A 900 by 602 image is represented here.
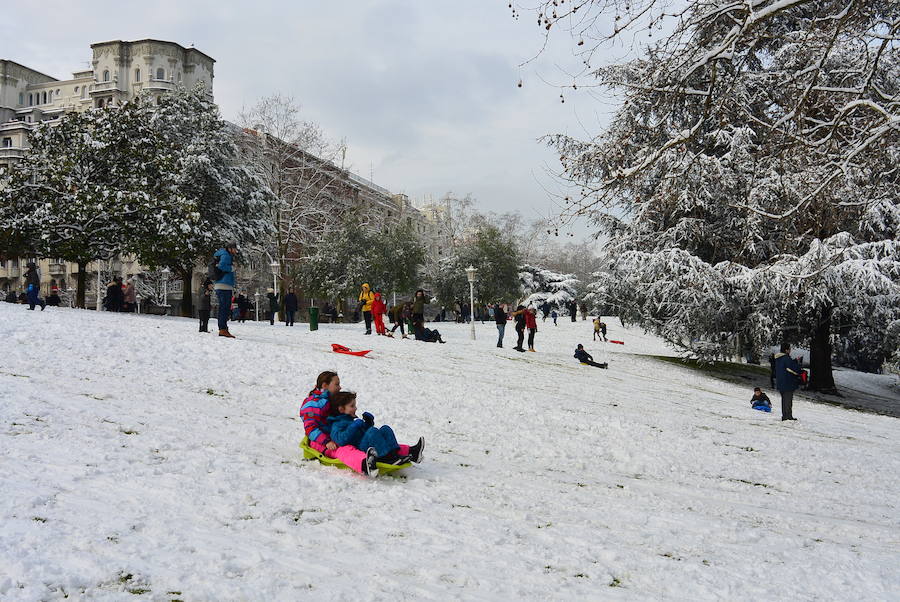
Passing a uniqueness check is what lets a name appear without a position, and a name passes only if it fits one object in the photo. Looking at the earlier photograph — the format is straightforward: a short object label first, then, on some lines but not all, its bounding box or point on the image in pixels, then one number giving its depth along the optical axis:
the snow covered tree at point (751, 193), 6.54
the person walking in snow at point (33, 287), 19.84
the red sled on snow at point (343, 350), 15.57
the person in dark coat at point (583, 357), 21.66
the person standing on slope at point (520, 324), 23.02
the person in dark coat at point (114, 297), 26.55
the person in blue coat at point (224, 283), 14.89
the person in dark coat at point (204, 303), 15.98
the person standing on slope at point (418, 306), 22.39
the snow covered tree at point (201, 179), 28.12
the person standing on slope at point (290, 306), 29.28
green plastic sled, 5.99
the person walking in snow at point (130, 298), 27.77
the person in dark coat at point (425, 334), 22.16
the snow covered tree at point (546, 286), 65.06
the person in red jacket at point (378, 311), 22.52
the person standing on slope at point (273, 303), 29.16
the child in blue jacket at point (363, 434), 5.98
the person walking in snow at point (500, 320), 23.88
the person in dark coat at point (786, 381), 14.00
